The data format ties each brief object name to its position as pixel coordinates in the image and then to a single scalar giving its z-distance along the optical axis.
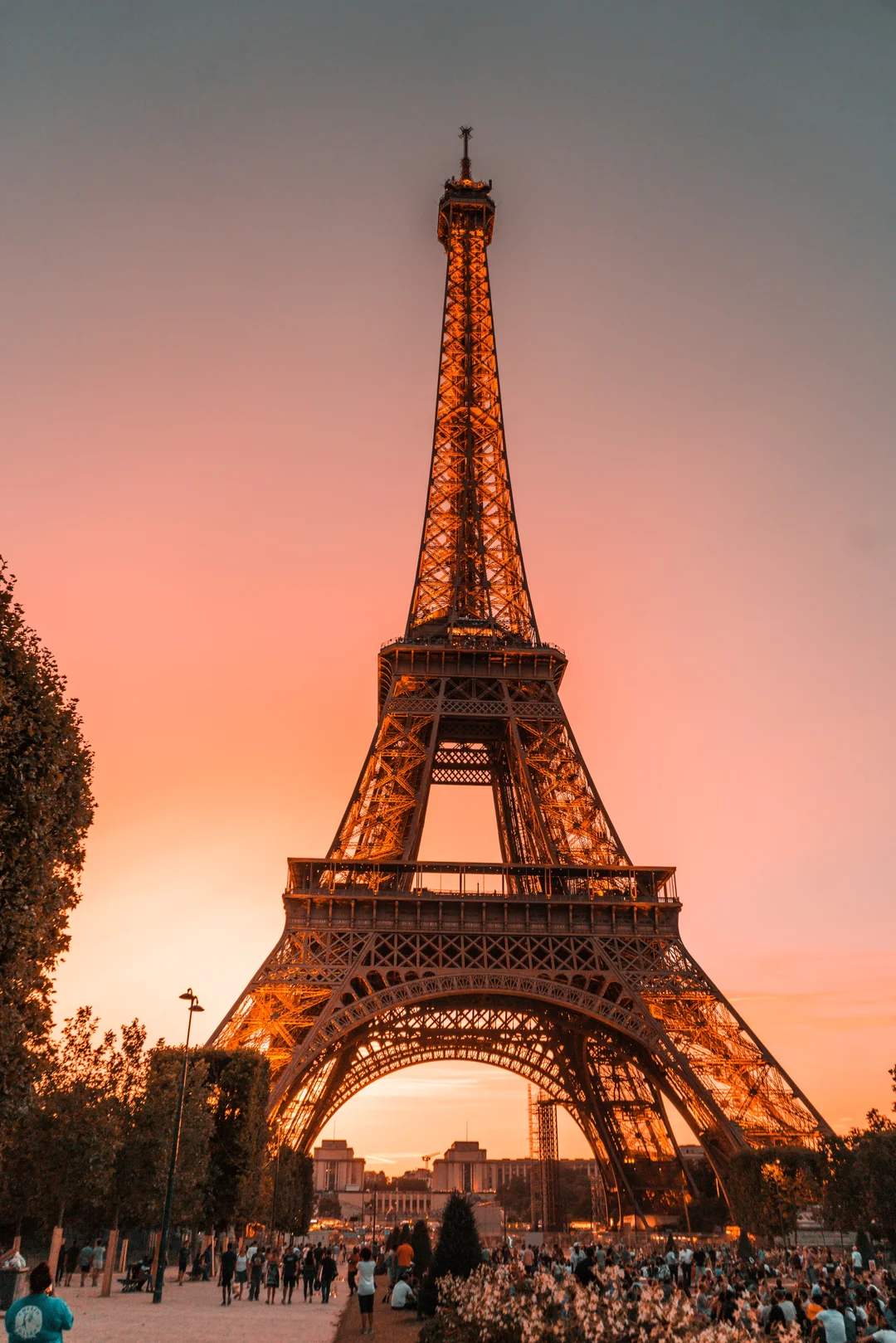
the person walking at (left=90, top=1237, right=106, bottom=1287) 33.63
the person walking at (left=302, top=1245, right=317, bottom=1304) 28.62
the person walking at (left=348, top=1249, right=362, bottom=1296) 30.28
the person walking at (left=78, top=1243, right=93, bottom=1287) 31.91
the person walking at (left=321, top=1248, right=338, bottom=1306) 29.30
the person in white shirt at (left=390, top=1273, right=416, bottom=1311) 21.94
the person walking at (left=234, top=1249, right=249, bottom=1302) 28.09
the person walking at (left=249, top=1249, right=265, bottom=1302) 29.02
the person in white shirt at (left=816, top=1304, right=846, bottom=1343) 12.90
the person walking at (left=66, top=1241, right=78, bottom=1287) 33.04
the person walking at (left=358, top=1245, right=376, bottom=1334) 18.09
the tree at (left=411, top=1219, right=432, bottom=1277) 29.78
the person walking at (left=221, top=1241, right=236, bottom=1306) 25.27
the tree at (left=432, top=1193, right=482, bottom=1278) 20.80
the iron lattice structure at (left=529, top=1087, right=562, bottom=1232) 83.62
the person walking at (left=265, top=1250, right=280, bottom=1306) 28.78
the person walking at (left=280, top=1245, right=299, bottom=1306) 28.59
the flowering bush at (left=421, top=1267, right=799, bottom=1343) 11.04
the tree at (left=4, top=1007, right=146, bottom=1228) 27.52
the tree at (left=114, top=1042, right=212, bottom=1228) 30.34
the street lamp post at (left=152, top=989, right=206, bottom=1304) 24.42
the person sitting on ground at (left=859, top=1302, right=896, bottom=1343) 14.40
